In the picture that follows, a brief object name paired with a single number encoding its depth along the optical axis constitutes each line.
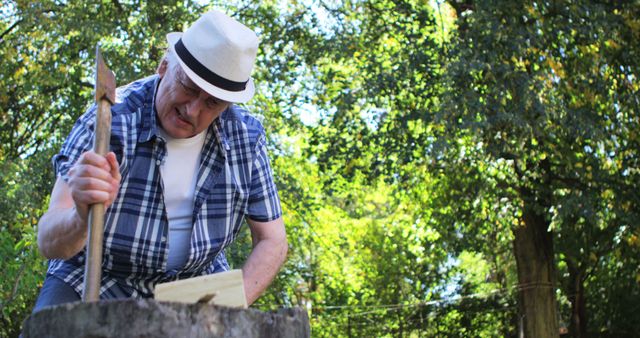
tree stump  2.27
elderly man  3.05
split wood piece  2.52
